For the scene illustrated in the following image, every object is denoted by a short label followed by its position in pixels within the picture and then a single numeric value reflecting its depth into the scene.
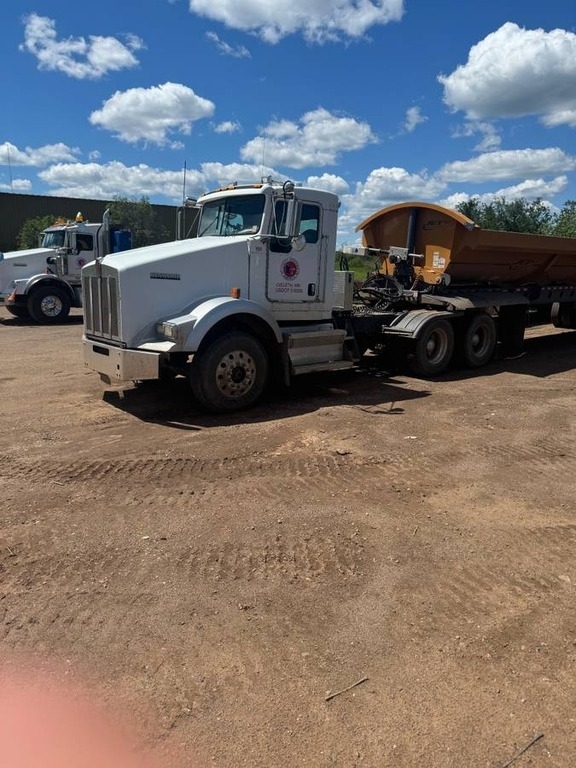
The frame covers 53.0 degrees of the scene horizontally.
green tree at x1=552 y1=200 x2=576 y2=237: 27.36
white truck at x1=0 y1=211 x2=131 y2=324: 15.77
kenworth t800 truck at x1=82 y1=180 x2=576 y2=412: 6.67
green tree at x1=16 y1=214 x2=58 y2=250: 29.76
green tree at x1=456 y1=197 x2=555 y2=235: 28.05
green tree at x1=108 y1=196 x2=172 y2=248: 35.32
